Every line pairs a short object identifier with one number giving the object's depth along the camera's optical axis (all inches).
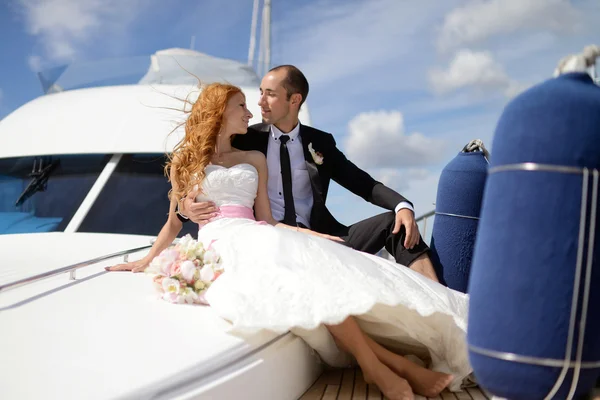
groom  135.4
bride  87.0
